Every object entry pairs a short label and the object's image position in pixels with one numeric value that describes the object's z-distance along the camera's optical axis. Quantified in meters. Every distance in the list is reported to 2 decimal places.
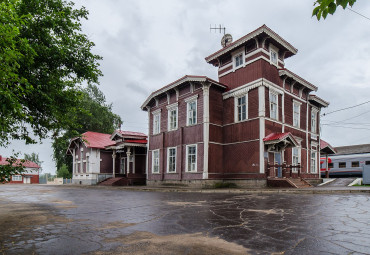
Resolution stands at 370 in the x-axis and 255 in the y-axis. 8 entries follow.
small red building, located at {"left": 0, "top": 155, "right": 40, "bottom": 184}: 57.32
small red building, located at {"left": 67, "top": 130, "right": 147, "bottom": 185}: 28.91
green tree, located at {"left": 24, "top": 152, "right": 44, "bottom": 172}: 107.97
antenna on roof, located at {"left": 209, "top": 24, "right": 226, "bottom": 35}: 26.24
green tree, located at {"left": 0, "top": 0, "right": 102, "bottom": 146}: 9.56
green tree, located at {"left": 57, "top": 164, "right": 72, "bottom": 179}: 69.76
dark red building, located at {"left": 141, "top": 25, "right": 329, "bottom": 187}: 19.27
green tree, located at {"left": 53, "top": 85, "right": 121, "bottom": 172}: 44.70
